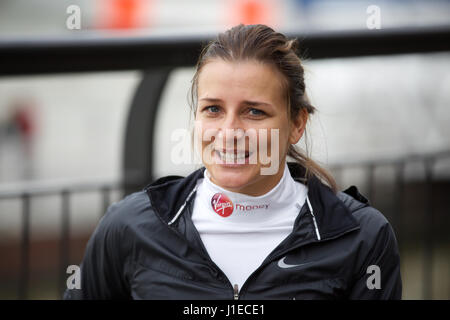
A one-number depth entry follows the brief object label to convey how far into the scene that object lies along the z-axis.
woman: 4.20
